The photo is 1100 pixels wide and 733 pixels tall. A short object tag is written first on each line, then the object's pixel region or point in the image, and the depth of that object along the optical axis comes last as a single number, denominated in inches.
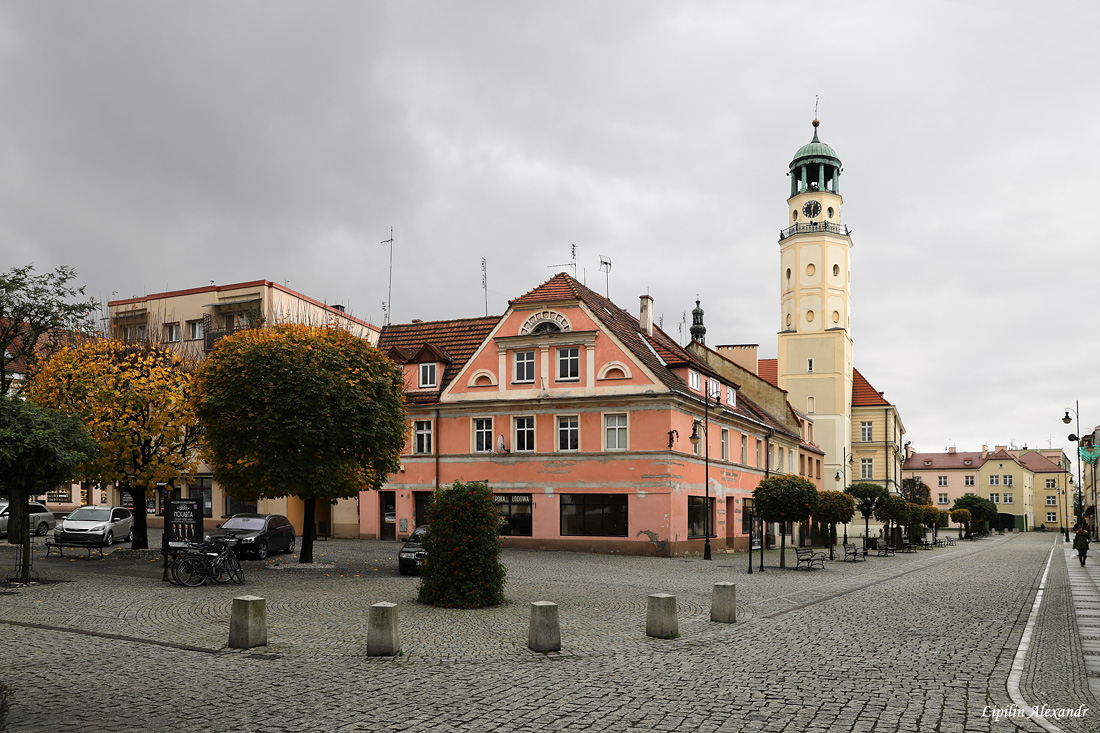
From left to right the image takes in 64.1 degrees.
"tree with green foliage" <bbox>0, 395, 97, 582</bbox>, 772.0
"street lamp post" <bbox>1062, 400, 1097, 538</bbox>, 1605.6
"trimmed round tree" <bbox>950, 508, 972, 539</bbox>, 3361.2
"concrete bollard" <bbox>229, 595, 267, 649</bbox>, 498.3
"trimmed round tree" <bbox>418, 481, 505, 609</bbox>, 709.9
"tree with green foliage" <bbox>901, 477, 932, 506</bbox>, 3981.3
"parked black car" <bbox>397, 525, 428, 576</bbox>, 984.9
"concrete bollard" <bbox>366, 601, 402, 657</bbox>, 487.2
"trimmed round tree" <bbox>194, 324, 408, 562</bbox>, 991.0
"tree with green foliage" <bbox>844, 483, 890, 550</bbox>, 1914.4
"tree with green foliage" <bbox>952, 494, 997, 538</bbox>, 4025.1
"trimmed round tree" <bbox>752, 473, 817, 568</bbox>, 1249.4
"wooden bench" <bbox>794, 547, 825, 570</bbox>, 1259.5
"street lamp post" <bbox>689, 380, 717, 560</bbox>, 1395.2
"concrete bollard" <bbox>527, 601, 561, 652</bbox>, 507.2
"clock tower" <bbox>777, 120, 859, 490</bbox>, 2950.3
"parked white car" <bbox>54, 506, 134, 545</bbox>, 1205.1
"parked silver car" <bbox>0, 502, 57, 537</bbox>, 1605.6
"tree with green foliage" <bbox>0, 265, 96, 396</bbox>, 1284.2
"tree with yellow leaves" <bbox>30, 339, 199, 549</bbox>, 1088.8
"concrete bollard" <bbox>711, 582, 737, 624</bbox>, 646.5
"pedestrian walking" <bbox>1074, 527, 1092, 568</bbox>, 1493.6
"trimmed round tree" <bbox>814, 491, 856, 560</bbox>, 1478.8
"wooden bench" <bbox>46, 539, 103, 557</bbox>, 1139.8
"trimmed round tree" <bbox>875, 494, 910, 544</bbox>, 1974.7
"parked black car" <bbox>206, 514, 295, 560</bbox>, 1135.0
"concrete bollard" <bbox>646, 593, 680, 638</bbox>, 564.7
